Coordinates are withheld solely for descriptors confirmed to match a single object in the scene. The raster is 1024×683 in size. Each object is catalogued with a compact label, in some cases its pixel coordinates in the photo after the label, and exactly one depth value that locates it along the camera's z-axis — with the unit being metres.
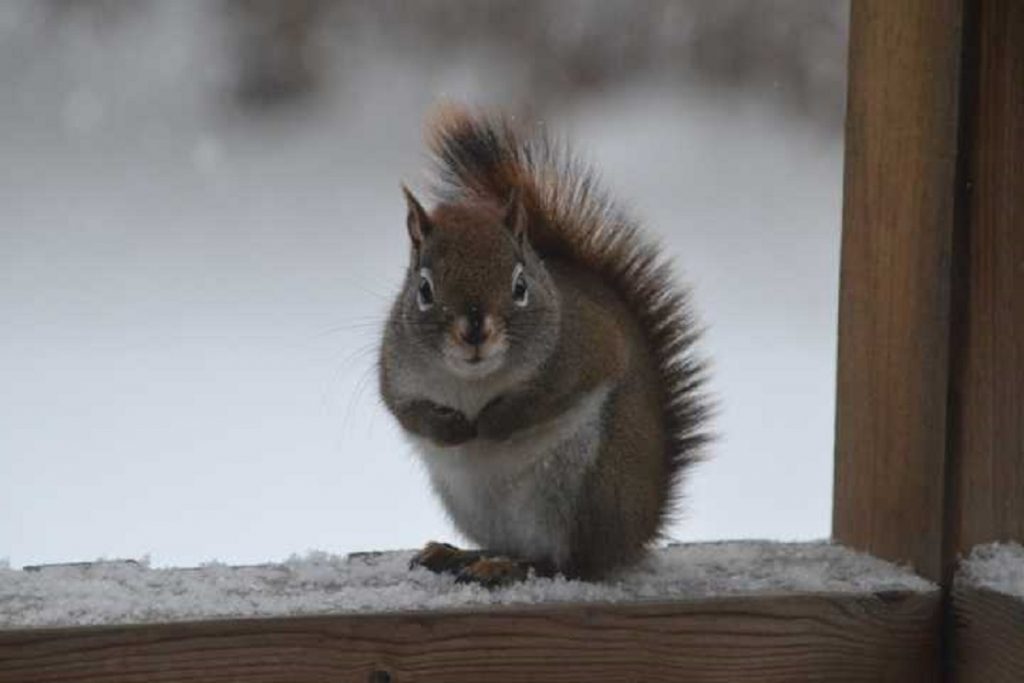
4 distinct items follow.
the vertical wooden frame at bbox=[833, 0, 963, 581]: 5.39
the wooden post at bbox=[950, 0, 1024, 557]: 5.28
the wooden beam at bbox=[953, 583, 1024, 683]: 5.05
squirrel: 5.34
